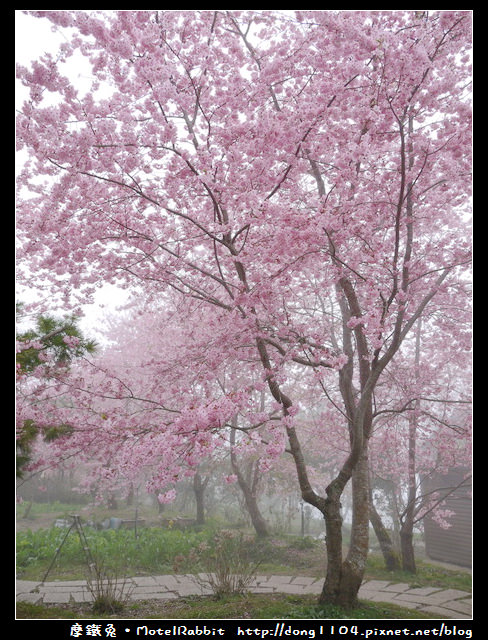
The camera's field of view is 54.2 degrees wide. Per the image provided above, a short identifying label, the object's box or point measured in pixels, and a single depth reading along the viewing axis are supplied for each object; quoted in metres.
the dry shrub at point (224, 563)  6.04
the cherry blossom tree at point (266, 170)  4.39
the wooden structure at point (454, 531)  10.53
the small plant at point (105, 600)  5.52
